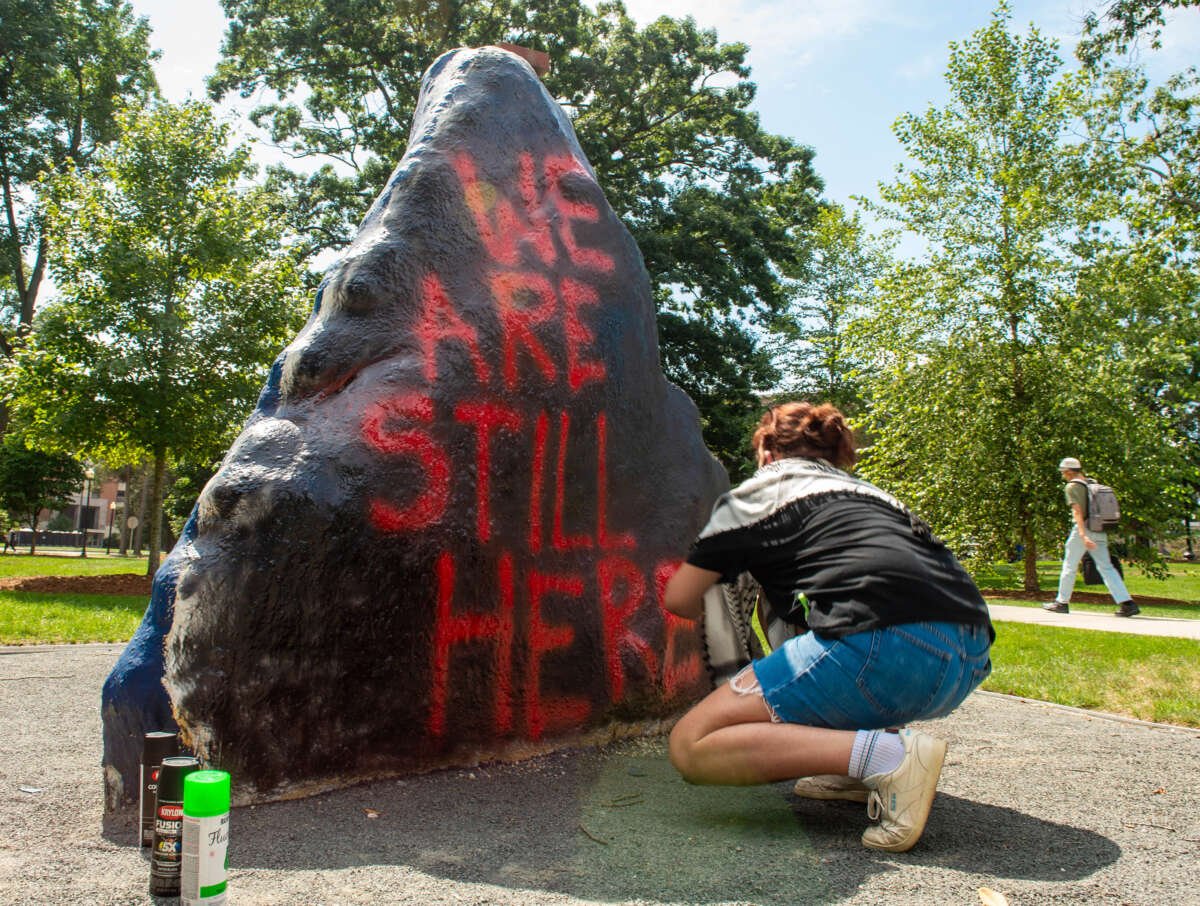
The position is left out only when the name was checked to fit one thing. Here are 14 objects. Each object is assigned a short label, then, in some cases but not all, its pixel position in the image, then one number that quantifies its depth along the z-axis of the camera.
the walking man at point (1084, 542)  9.90
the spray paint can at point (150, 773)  2.72
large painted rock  3.12
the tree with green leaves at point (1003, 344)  14.49
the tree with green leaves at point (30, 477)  29.38
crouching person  2.70
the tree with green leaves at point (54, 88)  18.98
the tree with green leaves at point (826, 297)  27.67
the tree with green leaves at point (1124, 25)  11.90
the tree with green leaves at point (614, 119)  19.88
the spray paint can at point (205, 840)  2.10
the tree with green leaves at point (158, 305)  12.16
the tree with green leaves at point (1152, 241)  15.23
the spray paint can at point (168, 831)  2.27
